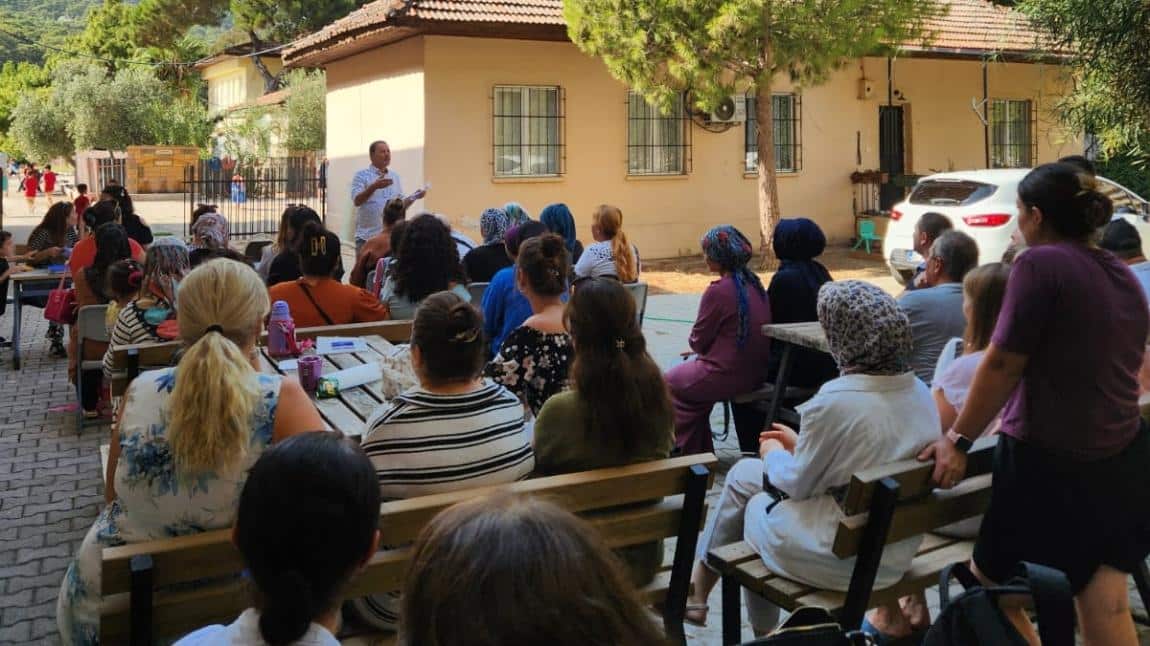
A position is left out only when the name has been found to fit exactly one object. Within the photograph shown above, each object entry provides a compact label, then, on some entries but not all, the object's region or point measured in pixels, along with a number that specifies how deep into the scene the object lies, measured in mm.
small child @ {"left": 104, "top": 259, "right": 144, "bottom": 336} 6551
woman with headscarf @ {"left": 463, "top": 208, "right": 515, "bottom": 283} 7348
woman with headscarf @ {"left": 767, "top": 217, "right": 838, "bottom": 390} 6082
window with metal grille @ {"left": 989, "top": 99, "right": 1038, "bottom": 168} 22078
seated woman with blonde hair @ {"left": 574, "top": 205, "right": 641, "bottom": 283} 7719
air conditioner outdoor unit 18234
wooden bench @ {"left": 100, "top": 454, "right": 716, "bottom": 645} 2629
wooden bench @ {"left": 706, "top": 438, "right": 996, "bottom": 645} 3092
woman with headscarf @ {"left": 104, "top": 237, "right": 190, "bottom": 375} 5566
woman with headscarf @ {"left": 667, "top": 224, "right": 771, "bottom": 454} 5914
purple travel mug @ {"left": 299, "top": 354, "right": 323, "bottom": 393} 4570
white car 13844
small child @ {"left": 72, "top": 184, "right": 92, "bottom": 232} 10727
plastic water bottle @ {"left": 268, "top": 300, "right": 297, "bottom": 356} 5070
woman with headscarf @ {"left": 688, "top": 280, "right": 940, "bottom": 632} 3273
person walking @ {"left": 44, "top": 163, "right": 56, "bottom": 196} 35025
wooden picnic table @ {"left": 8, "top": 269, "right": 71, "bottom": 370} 9203
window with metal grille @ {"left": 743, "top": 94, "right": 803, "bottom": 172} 19172
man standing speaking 10688
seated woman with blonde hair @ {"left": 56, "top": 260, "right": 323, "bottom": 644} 2934
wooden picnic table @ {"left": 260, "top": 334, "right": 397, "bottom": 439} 4175
